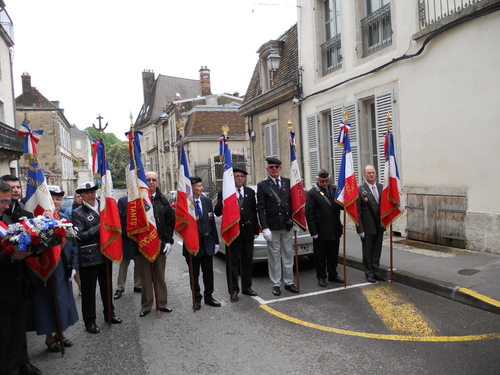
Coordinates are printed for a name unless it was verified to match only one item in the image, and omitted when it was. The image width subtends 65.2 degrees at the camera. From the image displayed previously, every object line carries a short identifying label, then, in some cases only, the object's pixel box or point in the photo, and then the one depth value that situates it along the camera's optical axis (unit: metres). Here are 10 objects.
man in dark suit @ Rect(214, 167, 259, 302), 5.97
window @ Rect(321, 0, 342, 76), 11.79
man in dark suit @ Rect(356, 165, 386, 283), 6.57
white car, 7.22
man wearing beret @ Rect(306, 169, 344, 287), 6.38
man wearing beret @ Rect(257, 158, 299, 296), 6.06
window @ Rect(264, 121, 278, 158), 15.02
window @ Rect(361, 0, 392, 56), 9.91
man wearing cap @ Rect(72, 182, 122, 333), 4.84
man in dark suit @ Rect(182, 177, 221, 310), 5.71
